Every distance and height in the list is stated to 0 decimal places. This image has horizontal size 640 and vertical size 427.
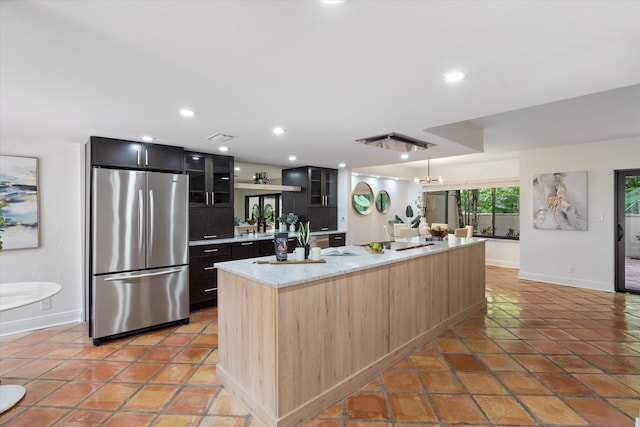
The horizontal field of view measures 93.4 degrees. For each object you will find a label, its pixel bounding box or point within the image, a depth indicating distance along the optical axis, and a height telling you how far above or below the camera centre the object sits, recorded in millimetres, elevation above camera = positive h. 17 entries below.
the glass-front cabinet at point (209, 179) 4266 +473
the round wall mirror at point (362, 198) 7347 +314
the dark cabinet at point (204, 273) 4082 -847
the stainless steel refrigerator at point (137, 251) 3240 -453
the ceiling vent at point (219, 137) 3373 +860
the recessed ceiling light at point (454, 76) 1876 +860
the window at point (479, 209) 7199 +31
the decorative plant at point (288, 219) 5176 -138
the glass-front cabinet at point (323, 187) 5910 +492
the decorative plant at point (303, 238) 2783 -251
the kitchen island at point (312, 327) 1960 -886
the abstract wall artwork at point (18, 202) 3404 +115
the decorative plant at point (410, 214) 8352 -97
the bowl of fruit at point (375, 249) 3121 -398
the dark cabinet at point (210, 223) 4336 -177
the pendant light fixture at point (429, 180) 6968 +773
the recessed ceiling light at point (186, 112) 2549 +857
